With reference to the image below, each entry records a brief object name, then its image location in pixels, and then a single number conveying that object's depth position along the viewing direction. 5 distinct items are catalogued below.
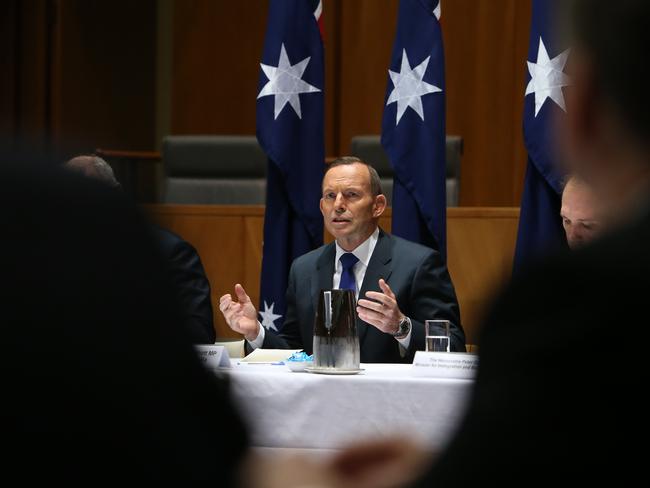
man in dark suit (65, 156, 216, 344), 8.15
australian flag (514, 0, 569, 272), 10.39
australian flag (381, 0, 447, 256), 11.08
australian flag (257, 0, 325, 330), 11.42
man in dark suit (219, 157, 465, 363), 8.48
